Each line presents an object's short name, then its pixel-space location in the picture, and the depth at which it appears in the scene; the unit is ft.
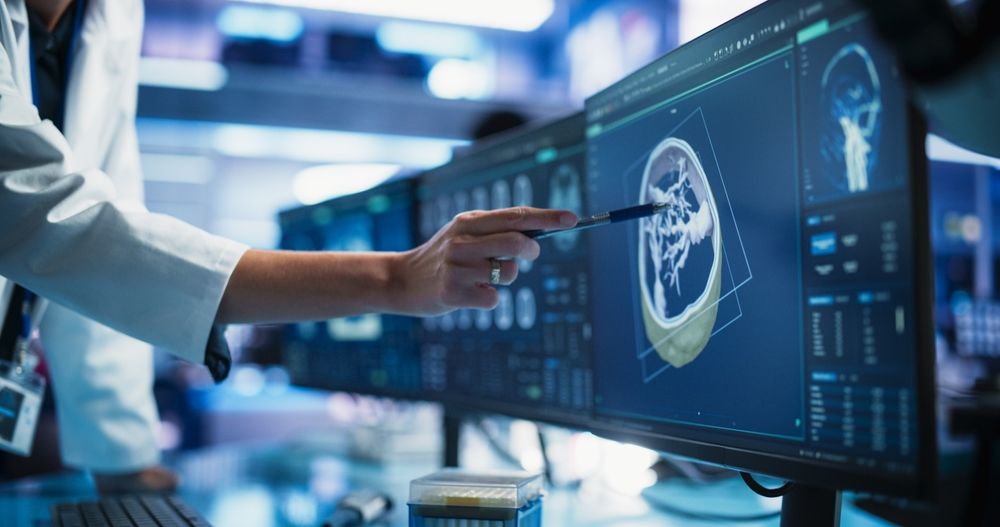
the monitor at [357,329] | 5.31
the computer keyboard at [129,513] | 3.57
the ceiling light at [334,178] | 20.30
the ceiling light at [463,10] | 11.02
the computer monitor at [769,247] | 2.02
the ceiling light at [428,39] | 14.25
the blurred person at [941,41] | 1.39
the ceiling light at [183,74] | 12.60
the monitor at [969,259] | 12.60
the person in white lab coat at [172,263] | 2.96
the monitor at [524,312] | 3.71
